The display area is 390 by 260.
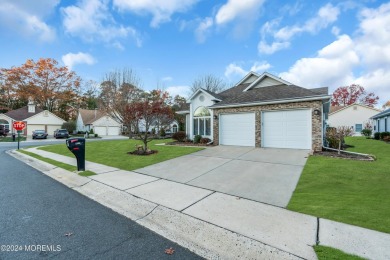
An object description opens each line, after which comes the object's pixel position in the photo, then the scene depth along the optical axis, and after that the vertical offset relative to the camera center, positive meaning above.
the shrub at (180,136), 17.88 -0.71
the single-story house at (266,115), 10.97 +0.89
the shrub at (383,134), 20.05 -0.63
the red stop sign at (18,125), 16.74 +0.29
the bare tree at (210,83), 36.44 +9.01
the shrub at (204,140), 15.42 -0.96
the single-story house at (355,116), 31.22 +2.10
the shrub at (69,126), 40.72 +0.57
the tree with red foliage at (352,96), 47.78 +8.50
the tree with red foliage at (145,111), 13.59 +1.30
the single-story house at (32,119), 37.37 +1.93
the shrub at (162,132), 31.11 -0.59
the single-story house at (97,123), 41.91 +1.23
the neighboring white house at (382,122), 22.27 +0.81
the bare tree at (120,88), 28.92 +6.39
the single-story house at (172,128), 37.93 +0.11
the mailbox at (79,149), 7.46 -0.81
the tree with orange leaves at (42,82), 40.28 +10.62
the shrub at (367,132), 26.77 -0.53
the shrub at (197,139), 16.03 -0.90
